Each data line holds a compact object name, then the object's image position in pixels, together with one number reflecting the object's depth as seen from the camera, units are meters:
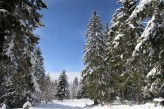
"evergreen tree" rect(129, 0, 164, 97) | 4.64
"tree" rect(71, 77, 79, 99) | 68.33
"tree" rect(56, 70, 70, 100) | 44.46
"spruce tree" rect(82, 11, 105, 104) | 20.30
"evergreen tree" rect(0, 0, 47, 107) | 5.02
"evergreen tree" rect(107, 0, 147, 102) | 14.50
